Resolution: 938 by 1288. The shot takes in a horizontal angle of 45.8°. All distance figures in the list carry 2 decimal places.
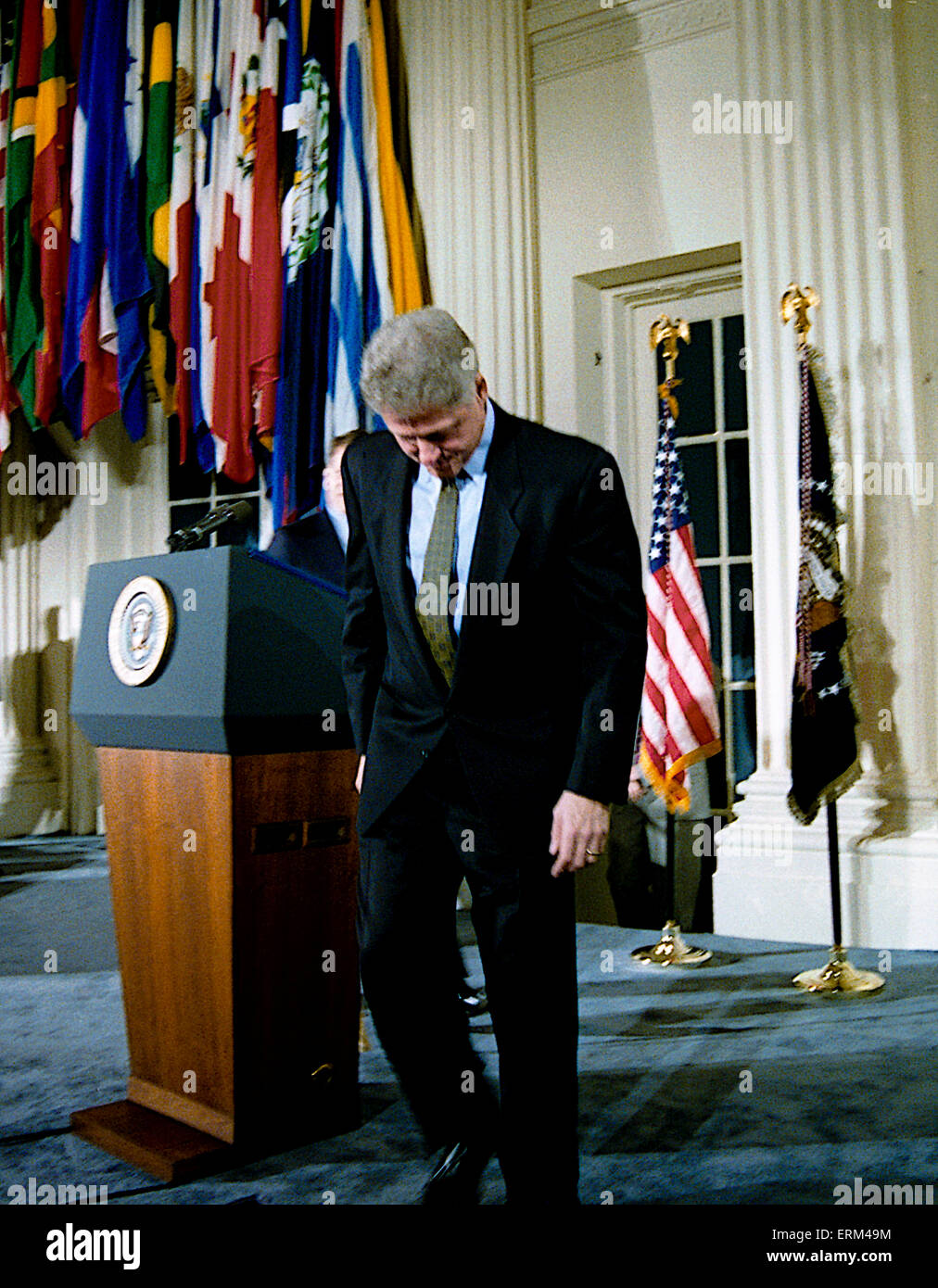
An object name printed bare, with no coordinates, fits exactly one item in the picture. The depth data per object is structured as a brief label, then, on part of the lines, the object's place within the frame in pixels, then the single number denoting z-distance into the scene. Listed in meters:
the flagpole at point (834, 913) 3.21
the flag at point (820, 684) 3.54
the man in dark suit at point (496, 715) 1.62
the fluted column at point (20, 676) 6.88
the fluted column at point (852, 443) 3.87
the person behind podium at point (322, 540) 3.43
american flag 3.80
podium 1.96
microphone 2.09
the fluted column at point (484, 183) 4.89
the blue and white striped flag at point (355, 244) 4.99
